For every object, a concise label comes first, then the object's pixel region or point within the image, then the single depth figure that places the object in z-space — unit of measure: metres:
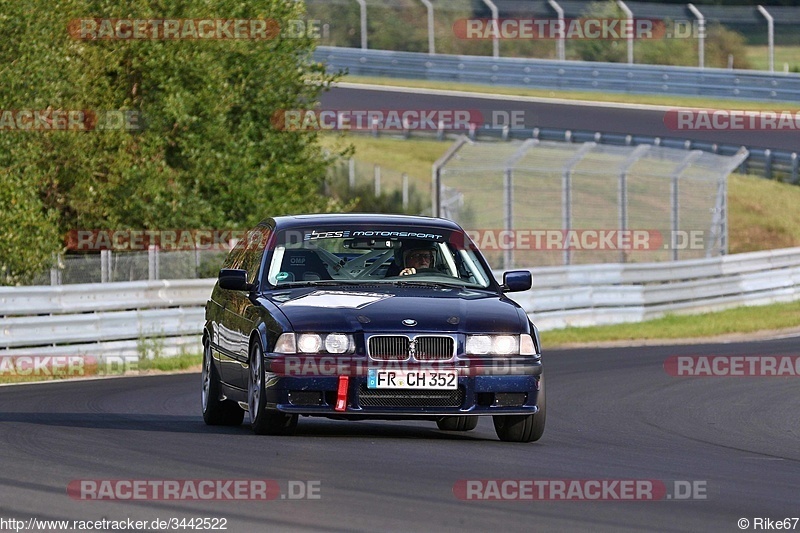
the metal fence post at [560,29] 39.56
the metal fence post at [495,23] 40.74
